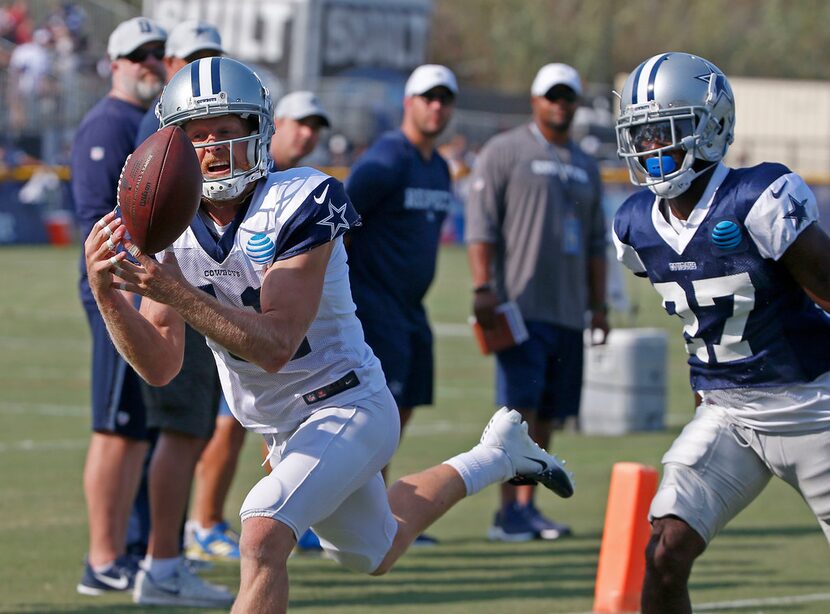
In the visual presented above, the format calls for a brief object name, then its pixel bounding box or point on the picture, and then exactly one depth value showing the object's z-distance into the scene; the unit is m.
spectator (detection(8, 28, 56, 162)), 59.25
